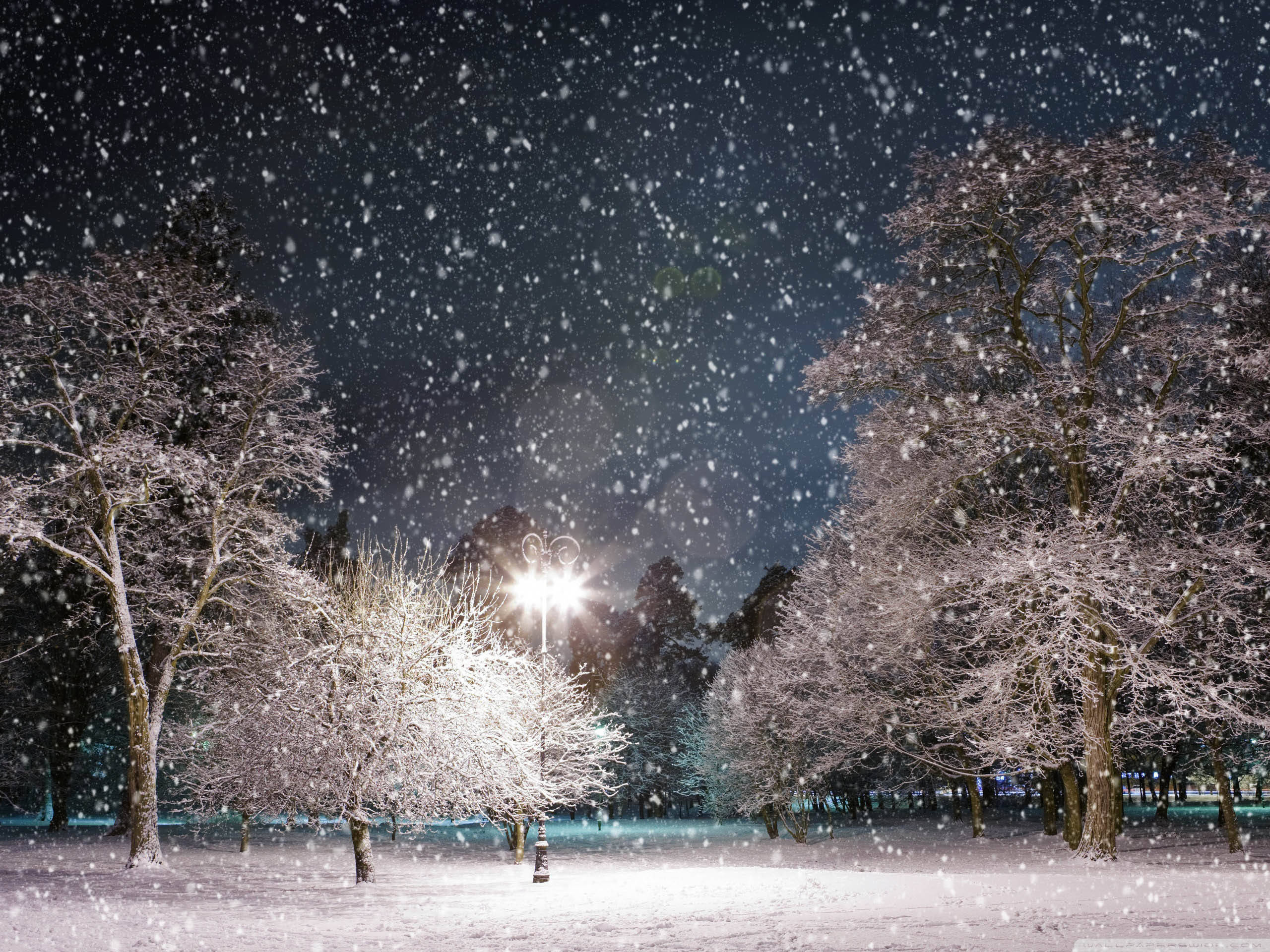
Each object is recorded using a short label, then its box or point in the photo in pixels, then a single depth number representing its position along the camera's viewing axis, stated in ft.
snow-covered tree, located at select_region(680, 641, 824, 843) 102.27
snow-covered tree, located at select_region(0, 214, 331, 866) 56.18
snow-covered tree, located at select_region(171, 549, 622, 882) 51.31
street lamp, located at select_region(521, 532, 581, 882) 64.34
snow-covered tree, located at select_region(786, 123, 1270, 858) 49.98
